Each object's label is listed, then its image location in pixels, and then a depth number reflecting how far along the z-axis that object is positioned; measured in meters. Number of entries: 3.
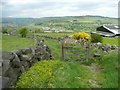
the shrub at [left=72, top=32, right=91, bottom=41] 13.97
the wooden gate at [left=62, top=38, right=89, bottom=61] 5.75
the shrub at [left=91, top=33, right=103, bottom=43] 12.44
